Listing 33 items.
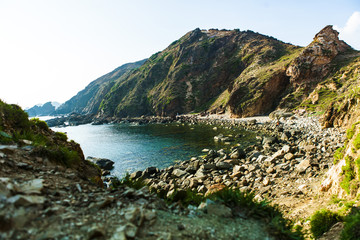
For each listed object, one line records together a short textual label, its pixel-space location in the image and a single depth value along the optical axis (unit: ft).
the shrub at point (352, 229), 17.87
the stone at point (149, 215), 14.24
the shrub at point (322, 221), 23.20
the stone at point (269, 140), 97.19
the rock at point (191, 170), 72.59
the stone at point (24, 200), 11.93
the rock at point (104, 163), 93.36
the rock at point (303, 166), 48.47
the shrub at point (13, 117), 27.57
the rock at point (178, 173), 69.06
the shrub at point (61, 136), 35.30
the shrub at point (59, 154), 22.27
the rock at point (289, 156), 61.93
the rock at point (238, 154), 80.71
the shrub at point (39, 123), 33.47
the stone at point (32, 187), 13.73
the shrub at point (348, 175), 25.83
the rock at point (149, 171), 74.95
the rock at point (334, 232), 21.06
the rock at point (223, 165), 70.40
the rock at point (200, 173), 64.31
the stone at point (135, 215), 13.56
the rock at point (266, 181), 48.54
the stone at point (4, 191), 12.23
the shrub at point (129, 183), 25.49
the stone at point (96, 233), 11.33
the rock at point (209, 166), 71.04
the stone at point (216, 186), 47.88
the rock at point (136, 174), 75.05
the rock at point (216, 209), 17.11
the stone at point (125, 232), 11.72
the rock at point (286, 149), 67.40
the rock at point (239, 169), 63.36
